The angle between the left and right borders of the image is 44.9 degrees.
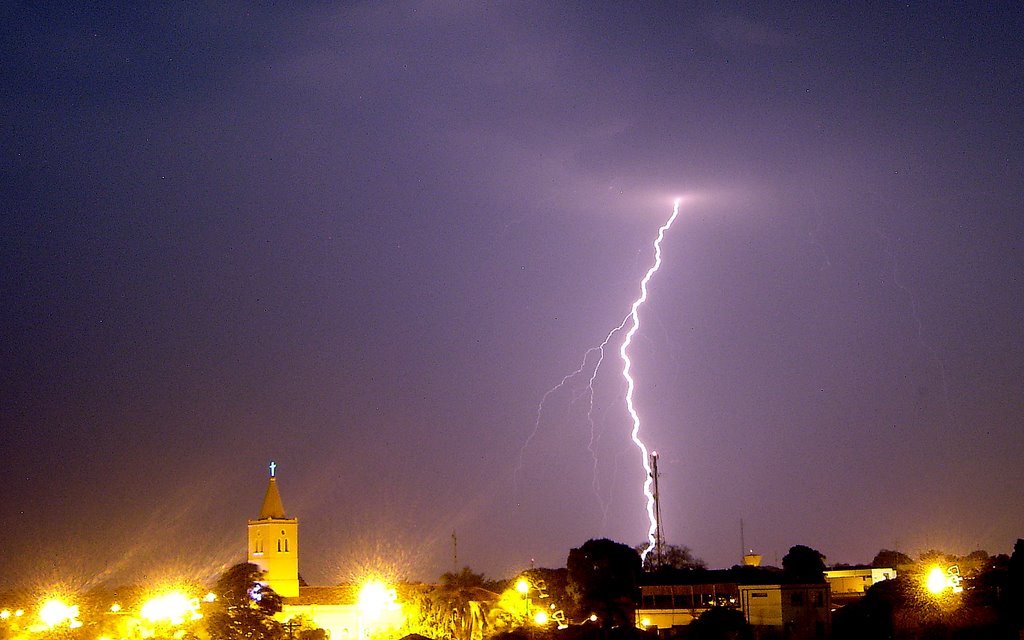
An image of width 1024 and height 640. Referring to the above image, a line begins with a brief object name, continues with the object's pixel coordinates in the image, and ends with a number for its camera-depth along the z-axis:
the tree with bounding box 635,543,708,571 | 78.44
